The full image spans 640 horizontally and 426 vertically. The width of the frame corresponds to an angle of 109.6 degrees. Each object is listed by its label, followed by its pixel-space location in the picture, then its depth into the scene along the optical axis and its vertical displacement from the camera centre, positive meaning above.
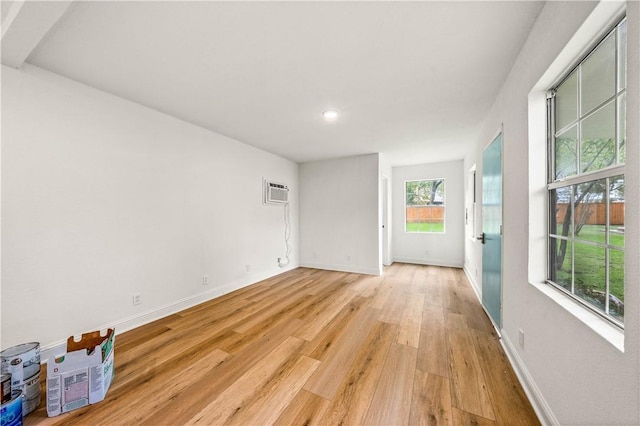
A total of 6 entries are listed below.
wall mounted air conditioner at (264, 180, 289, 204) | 4.27 +0.38
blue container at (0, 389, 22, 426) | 1.21 -1.09
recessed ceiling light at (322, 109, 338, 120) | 2.69 +1.19
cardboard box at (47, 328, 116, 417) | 1.39 -1.06
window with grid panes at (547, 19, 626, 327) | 0.96 +0.16
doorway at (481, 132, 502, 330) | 2.24 -0.21
